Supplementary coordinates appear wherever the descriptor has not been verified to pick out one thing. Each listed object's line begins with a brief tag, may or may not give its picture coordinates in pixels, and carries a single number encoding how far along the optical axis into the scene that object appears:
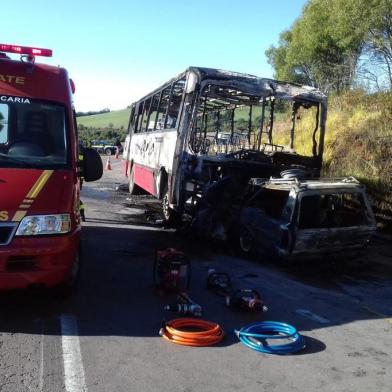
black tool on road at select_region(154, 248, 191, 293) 6.02
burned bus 9.77
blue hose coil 4.46
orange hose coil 4.53
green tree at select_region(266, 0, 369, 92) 21.33
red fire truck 4.78
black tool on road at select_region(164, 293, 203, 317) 5.22
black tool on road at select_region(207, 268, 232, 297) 6.21
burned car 7.42
